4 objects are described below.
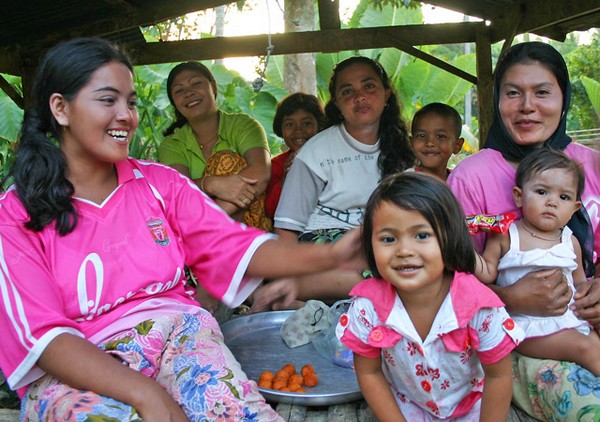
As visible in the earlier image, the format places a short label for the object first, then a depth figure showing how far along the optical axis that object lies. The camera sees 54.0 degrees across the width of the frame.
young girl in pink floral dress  1.70
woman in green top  3.72
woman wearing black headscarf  2.32
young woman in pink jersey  1.68
